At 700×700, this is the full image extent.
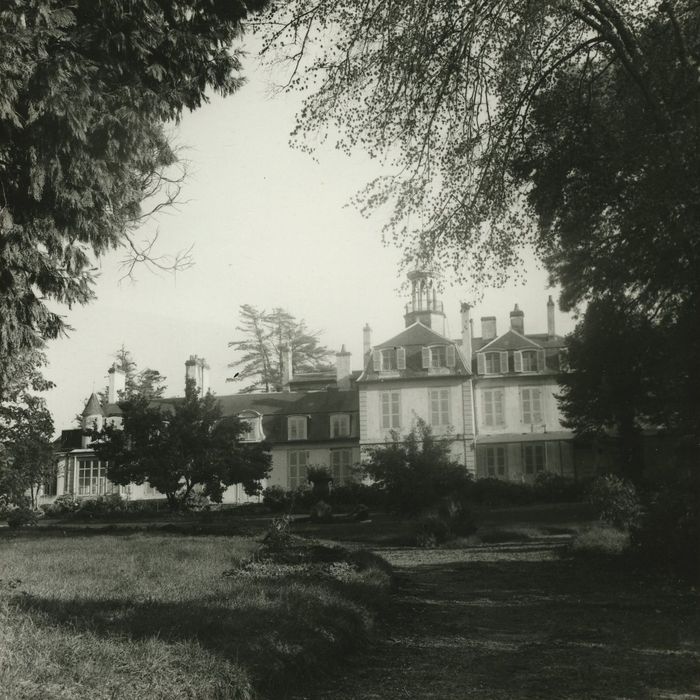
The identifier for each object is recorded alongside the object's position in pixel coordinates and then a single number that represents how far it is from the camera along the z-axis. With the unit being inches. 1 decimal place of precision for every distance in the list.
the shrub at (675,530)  415.5
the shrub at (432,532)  676.1
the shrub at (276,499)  1227.2
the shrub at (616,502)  564.7
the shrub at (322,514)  973.8
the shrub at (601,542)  504.7
